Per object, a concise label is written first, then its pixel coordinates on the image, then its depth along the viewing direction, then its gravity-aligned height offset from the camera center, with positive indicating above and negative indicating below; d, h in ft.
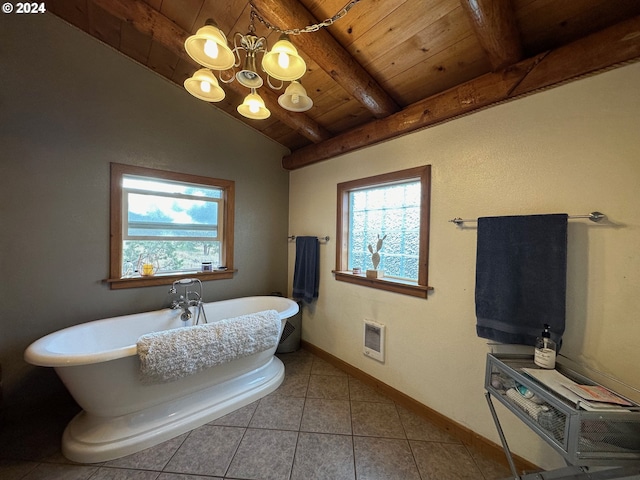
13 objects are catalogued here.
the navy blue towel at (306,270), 8.99 -1.26
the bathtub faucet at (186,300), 7.54 -2.11
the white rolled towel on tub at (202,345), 5.00 -2.52
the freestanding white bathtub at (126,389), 4.70 -3.59
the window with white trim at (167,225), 7.21 +0.29
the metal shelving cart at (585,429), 2.88 -2.36
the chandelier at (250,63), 3.87 +2.94
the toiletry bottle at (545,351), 3.93 -1.79
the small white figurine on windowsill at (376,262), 7.19 -0.72
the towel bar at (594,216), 3.89 +0.41
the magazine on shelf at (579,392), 3.00 -1.99
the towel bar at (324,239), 8.74 -0.08
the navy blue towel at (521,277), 4.13 -0.67
